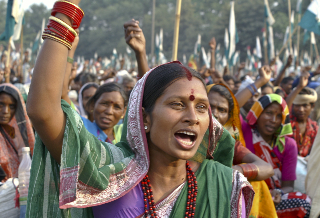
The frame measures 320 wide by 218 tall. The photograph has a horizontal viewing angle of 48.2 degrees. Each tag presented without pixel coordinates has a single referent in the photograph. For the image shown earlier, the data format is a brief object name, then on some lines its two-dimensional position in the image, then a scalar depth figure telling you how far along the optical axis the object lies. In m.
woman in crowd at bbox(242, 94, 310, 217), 3.41
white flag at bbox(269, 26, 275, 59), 13.83
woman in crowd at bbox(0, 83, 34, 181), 3.49
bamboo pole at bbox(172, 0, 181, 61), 3.58
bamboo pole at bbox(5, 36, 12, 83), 7.06
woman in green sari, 1.31
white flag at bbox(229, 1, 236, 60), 10.70
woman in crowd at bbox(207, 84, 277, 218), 2.50
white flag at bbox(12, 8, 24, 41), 8.42
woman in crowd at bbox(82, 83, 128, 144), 3.74
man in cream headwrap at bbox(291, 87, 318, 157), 4.98
